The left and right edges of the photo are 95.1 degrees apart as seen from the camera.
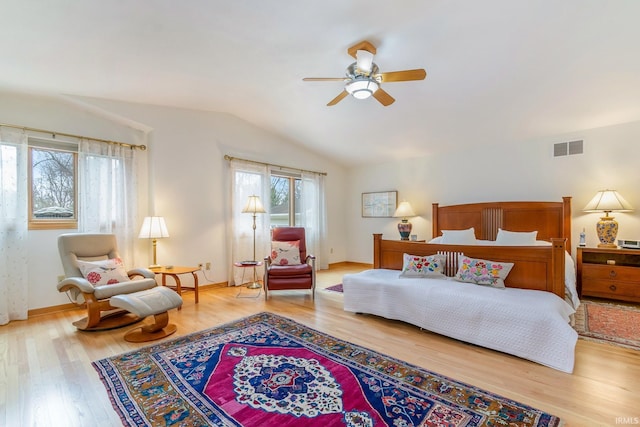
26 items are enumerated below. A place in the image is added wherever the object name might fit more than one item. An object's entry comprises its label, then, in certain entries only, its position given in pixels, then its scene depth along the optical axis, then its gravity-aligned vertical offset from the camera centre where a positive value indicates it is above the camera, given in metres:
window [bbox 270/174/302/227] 6.00 +0.26
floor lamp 4.86 +0.07
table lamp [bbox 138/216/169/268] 4.01 -0.22
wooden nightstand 3.83 -0.86
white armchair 2.99 -0.79
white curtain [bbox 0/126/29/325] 3.31 -0.13
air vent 4.41 +0.94
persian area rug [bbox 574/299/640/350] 2.78 -1.24
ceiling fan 2.64 +1.26
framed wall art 6.41 +0.17
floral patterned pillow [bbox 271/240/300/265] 4.61 -0.65
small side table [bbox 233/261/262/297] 4.39 -1.20
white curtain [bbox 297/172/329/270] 6.37 -0.09
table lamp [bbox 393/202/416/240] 5.84 -0.10
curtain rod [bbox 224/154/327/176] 5.06 +0.93
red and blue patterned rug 1.72 -1.22
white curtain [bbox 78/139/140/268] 3.86 +0.29
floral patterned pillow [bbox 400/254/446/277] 3.44 -0.66
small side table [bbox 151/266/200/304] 3.87 -0.79
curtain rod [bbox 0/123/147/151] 3.42 +1.00
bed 2.37 -0.83
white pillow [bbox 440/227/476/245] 4.57 -0.42
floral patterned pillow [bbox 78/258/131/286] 3.29 -0.67
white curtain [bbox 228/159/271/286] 5.11 -0.11
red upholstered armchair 4.20 -0.81
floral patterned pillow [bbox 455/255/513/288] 3.03 -0.65
